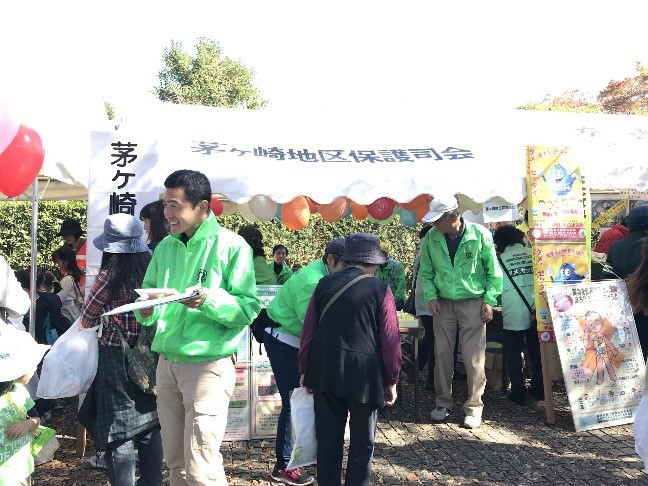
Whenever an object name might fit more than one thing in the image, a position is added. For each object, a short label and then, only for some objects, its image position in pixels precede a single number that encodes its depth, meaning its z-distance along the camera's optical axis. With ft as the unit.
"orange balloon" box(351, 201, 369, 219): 28.06
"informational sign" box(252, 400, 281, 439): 18.62
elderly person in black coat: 12.26
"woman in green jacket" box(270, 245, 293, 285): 28.63
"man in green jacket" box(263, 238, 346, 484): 14.37
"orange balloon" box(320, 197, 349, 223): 25.30
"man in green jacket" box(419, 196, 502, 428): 19.81
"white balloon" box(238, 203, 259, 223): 26.61
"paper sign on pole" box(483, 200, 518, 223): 21.21
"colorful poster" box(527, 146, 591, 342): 19.85
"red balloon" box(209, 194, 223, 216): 26.05
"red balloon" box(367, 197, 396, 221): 25.14
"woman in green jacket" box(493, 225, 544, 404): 21.54
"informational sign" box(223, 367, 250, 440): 18.48
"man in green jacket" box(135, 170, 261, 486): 10.17
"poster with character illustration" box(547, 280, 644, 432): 19.25
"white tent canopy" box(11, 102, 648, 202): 18.95
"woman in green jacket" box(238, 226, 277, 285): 24.25
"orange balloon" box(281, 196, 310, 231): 23.57
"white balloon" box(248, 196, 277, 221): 23.90
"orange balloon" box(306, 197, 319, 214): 26.76
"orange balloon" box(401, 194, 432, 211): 24.67
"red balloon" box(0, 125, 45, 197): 14.94
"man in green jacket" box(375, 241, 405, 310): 24.58
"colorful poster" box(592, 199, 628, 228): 35.06
